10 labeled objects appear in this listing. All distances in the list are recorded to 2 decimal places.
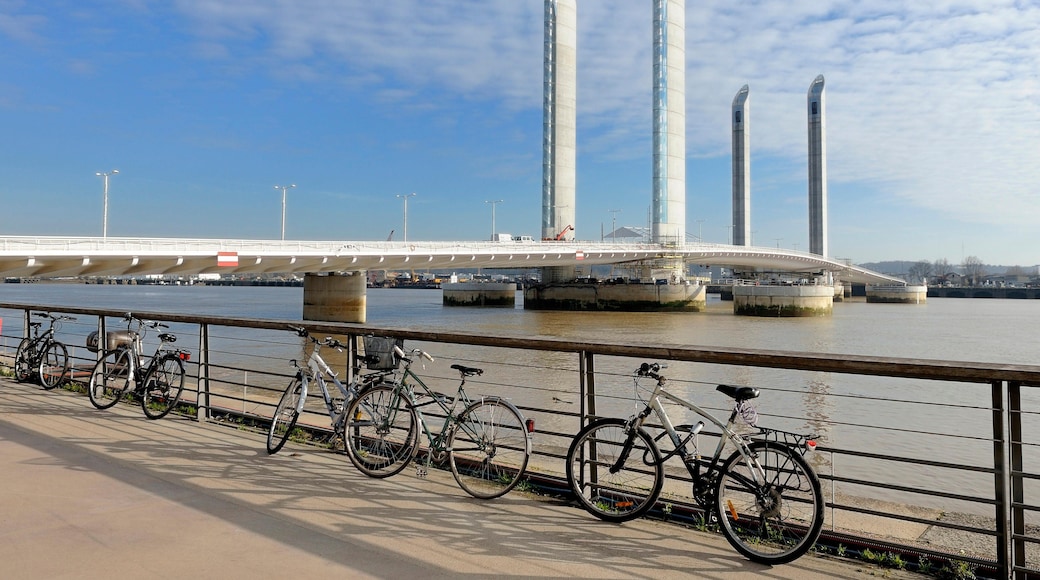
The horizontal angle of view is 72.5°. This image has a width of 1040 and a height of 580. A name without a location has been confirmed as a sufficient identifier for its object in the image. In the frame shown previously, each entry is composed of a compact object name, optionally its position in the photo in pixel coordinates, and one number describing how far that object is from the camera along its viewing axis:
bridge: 25.14
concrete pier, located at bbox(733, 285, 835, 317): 57.41
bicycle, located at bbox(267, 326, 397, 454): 4.87
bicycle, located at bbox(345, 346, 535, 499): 4.34
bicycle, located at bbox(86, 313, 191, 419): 6.46
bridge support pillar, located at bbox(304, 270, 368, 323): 43.91
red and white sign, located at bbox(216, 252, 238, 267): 29.83
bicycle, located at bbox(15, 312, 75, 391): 8.30
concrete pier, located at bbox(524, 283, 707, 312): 62.25
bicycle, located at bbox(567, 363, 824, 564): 3.40
